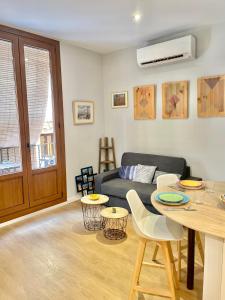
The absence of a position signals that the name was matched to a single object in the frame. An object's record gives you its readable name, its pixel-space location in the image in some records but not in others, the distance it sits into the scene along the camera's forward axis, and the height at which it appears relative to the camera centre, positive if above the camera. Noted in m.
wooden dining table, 1.35 -0.57
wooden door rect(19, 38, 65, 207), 3.39 +0.15
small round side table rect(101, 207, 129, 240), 2.79 -1.29
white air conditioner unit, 3.25 +1.11
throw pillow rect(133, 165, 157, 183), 3.62 -0.71
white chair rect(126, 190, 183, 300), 1.67 -0.78
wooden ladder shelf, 4.57 -0.50
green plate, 1.68 -0.52
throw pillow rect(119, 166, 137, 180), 3.84 -0.72
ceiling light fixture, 2.80 +1.36
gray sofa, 3.31 -0.84
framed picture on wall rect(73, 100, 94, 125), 4.08 +0.32
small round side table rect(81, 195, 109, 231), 3.00 -1.28
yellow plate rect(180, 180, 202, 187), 2.03 -0.50
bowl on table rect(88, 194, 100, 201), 3.06 -0.88
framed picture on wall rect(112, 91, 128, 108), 4.29 +0.54
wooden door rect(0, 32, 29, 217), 3.13 +0.00
